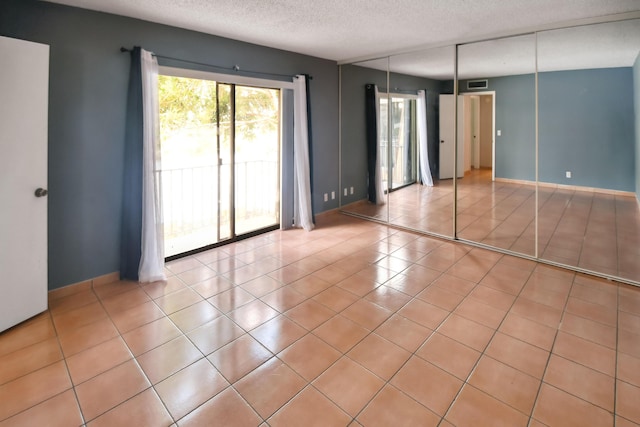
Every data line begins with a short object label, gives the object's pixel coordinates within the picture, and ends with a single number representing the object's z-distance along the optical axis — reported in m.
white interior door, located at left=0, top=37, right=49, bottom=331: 2.32
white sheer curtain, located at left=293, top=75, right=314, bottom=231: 4.69
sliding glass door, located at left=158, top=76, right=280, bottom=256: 3.74
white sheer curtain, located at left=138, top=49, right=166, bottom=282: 3.15
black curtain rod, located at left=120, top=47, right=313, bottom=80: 3.26
